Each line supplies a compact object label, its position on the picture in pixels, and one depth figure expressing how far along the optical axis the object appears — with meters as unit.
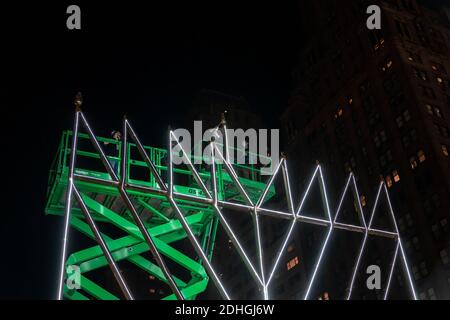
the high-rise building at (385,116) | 52.06
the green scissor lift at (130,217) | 10.92
